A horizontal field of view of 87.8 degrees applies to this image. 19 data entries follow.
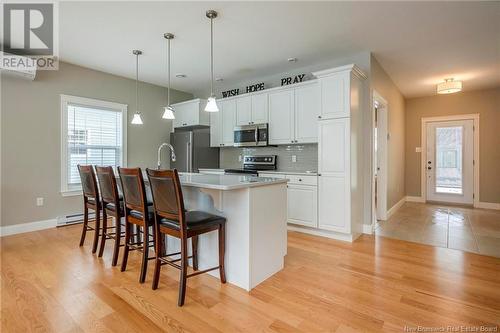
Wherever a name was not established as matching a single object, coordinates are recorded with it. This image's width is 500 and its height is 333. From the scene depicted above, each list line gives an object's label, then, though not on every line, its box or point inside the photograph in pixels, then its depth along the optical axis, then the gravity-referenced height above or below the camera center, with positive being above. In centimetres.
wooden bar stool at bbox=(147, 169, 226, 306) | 195 -45
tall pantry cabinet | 342 +20
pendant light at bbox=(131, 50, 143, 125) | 350 +156
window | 424 +52
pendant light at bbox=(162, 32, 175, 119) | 327 +71
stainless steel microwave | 451 +54
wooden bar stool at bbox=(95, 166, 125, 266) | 265 -38
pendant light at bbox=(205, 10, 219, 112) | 276 +70
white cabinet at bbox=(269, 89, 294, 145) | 421 +81
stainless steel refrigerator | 509 +30
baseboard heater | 416 -89
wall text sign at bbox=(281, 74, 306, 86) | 432 +147
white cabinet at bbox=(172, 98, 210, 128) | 530 +109
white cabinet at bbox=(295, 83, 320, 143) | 392 +81
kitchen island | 216 -52
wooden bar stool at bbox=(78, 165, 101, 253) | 300 -34
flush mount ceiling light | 489 +152
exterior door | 602 +11
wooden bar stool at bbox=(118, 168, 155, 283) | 226 -38
